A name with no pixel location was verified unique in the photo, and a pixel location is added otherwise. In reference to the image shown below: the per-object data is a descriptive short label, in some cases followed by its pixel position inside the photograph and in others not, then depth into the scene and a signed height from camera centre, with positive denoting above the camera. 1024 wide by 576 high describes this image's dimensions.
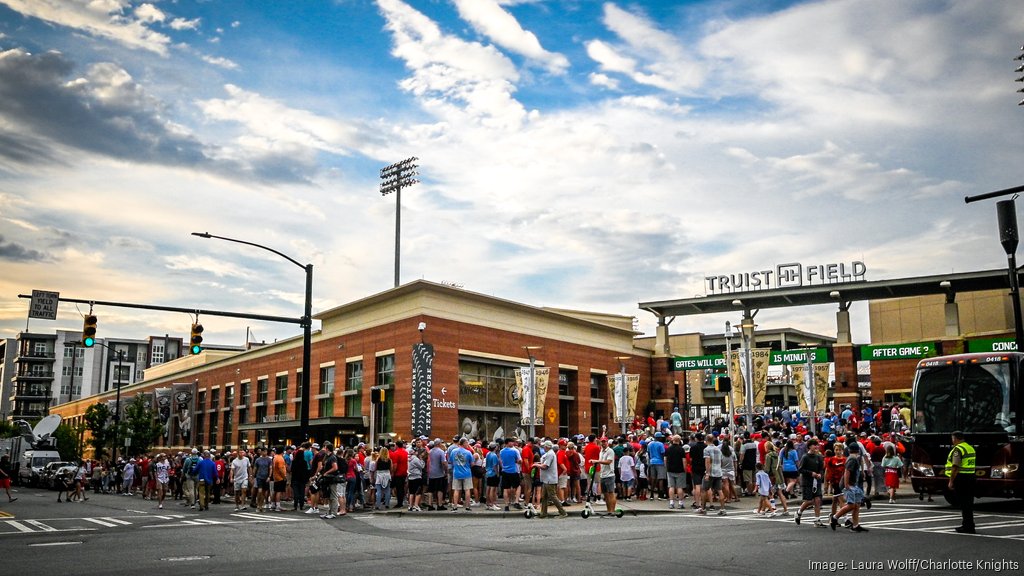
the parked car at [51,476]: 45.38 -3.26
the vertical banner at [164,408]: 62.16 +0.88
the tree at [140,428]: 57.78 -0.64
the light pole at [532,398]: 30.63 +0.85
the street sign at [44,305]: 22.38 +3.16
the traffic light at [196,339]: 24.30 +2.44
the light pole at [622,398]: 38.50 +1.10
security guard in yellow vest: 13.46 -0.92
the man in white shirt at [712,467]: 19.31 -1.10
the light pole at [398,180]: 64.50 +19.59
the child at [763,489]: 18.27 -1.53
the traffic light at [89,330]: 23.33 +2.59
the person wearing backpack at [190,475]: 25.81 -1.77
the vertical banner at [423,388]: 34.81 +1.37
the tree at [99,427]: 62.34 -0.62
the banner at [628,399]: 38.56 +1.06
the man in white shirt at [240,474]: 24.22 -1.65
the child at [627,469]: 22.91 -1.36
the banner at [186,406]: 60.64 +1.02
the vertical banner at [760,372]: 31.67 +1.95
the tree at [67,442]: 79.06 -2.26
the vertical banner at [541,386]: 34.65 +1.49
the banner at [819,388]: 36.38 +1.52
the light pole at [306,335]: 25.77 +2.78
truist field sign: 49.22 +9.16
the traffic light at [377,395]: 24.44 +0.76
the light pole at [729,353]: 29.56 +2.63
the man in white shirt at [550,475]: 18.73 -1.28
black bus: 17.92 +0.10
